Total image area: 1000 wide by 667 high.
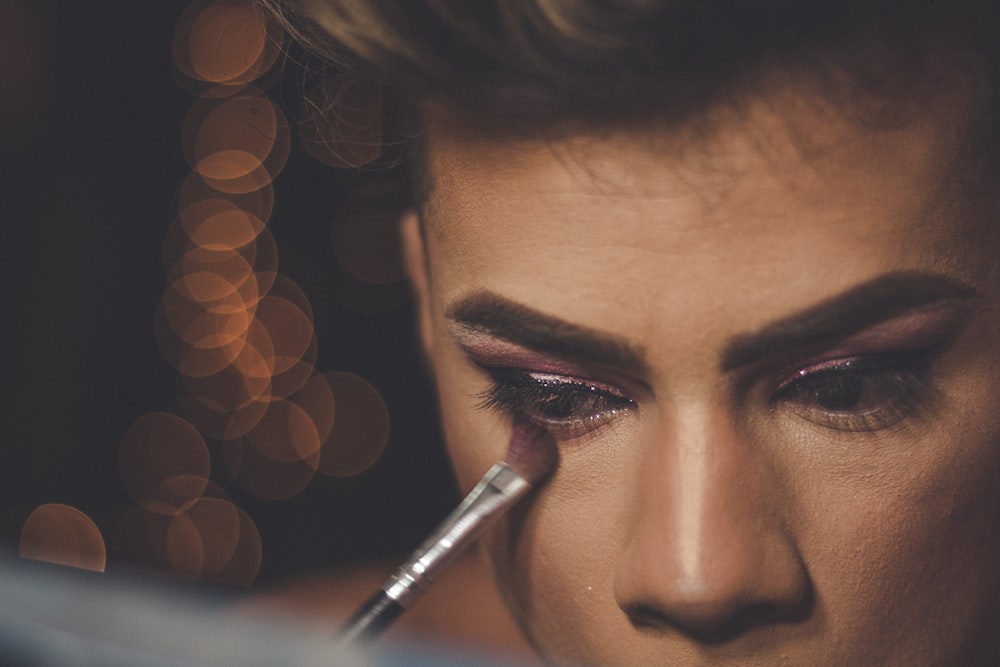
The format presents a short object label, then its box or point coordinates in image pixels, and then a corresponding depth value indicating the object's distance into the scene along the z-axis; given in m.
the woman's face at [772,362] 0.48
